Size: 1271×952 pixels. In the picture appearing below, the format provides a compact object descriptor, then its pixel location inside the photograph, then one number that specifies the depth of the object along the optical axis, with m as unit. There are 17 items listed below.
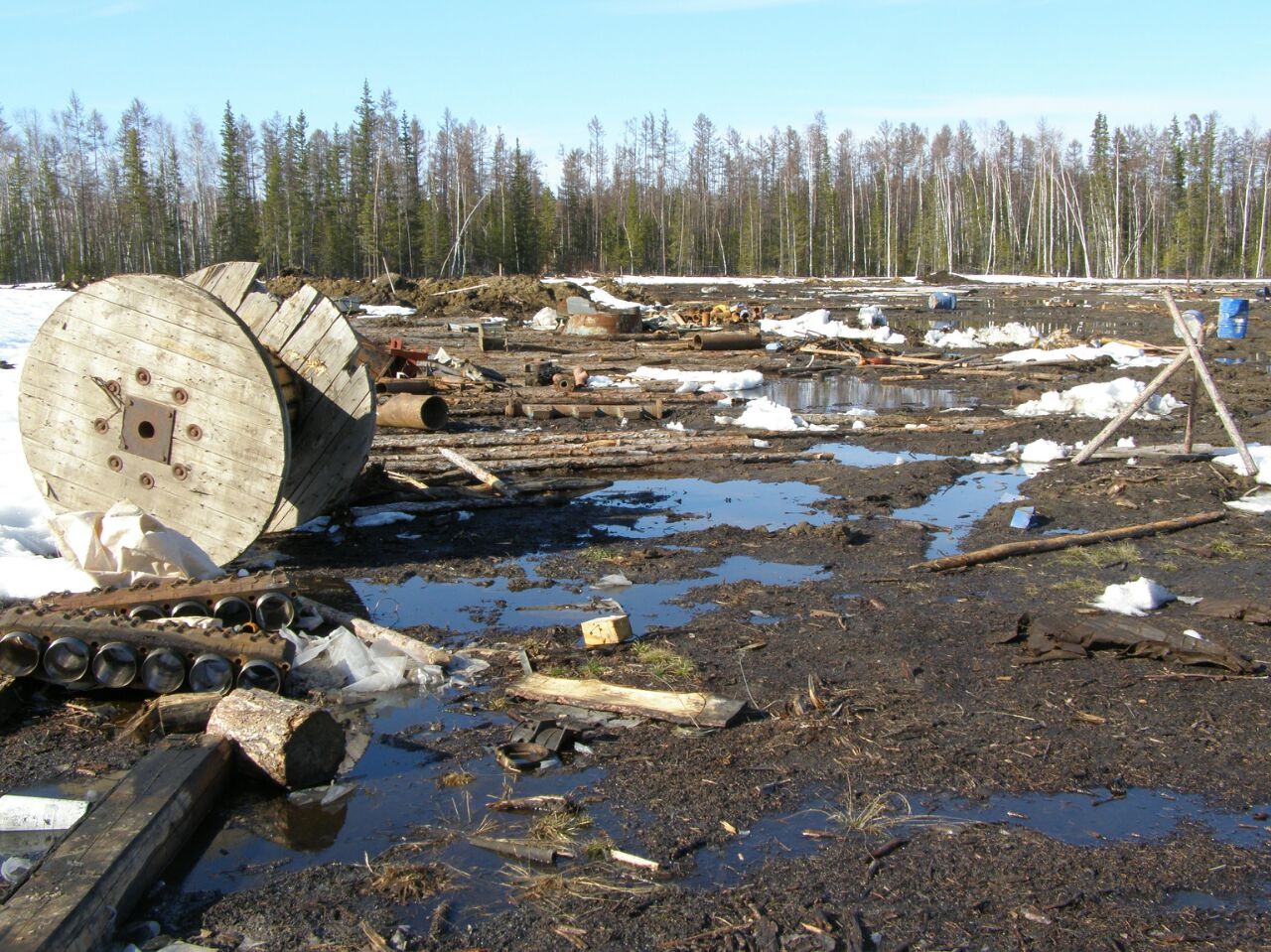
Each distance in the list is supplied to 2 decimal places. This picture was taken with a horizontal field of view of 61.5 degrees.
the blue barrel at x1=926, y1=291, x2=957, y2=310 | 47.94
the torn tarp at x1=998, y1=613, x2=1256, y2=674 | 6.20
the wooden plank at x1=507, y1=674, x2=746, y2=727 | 5.44
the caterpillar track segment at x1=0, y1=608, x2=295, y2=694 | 5.68
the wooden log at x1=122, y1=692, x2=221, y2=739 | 5.31
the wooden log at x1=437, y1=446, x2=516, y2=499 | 11.17
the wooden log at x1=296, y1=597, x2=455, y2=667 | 6.25
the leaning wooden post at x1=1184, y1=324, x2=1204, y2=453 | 12.10
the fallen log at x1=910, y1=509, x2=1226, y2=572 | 8.50
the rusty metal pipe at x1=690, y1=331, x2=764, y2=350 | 28.06
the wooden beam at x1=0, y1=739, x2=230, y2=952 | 3.37
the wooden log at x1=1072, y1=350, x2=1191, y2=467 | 11.66
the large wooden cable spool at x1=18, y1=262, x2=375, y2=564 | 7.80
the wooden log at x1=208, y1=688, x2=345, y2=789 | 4.72
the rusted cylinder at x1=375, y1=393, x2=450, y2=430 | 15.11
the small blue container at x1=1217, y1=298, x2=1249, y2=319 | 18.88
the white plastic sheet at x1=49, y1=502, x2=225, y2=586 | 6.71
